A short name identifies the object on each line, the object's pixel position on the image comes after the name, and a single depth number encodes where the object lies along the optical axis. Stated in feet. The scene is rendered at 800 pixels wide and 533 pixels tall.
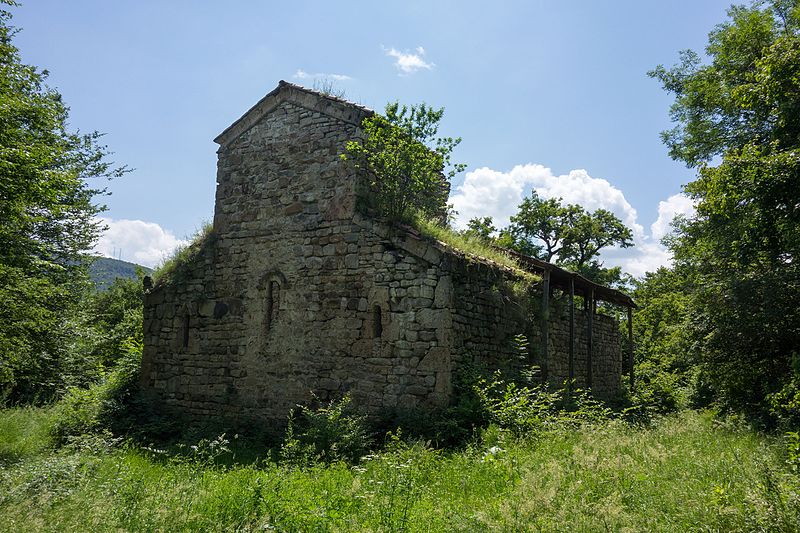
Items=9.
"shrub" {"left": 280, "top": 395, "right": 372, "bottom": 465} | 25.25
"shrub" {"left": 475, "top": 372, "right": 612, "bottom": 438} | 24.97
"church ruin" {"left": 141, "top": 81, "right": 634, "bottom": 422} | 29.66
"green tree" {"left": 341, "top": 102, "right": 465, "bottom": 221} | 32.81
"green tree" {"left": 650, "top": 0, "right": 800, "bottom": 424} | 25.23
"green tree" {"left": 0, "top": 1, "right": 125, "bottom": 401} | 26.25
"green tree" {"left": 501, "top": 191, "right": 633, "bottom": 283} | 106.52
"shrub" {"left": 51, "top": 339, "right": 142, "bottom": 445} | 33.24
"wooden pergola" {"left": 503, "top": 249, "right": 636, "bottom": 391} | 36.88
